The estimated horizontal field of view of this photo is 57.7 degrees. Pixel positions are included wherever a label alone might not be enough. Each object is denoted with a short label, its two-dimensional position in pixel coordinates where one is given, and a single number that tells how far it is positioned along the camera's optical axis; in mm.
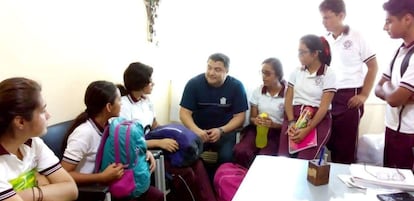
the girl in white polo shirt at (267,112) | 2799
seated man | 2945
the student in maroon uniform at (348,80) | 2615
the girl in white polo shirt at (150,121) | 2414
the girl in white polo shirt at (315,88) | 2441
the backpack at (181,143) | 2490
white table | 1420
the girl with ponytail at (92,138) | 1786
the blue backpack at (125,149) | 1828
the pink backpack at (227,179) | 2488
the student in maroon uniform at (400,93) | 1889
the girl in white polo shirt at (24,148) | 1352
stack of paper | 1504
